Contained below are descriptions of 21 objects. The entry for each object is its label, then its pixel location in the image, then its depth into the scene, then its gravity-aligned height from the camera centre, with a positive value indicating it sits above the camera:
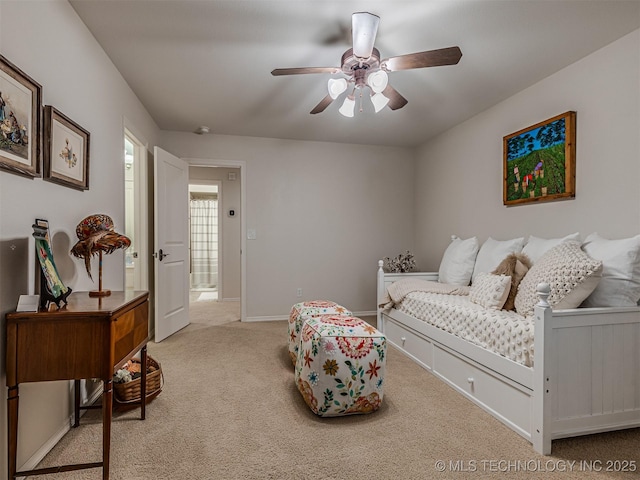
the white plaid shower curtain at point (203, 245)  7.54 -0.15
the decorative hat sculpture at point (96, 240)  1.80 -0.01
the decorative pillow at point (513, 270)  2.51 -0.23
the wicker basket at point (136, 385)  2.16 -0.92
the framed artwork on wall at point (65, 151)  1.77 +0.47
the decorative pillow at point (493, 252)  3.02 -0.12
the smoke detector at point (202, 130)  4.17 +1.28
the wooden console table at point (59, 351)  1.41 -0.46
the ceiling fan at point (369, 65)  1.88 +1.02
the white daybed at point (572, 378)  1.77 -0.74
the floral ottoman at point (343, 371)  2.07 -0.78
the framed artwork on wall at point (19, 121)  1.44 +0.51
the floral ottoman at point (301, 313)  2.76 -0.60
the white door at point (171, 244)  3.65 -0.06
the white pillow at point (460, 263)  3.46 -0.25
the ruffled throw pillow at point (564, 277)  1.95 -0.22
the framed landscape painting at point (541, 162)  2.64 +0.62
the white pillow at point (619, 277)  1.99 -0.22
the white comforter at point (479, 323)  1.96 -0.56
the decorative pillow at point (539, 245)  2.48 -0.05
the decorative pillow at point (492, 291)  2.46 -0.38
